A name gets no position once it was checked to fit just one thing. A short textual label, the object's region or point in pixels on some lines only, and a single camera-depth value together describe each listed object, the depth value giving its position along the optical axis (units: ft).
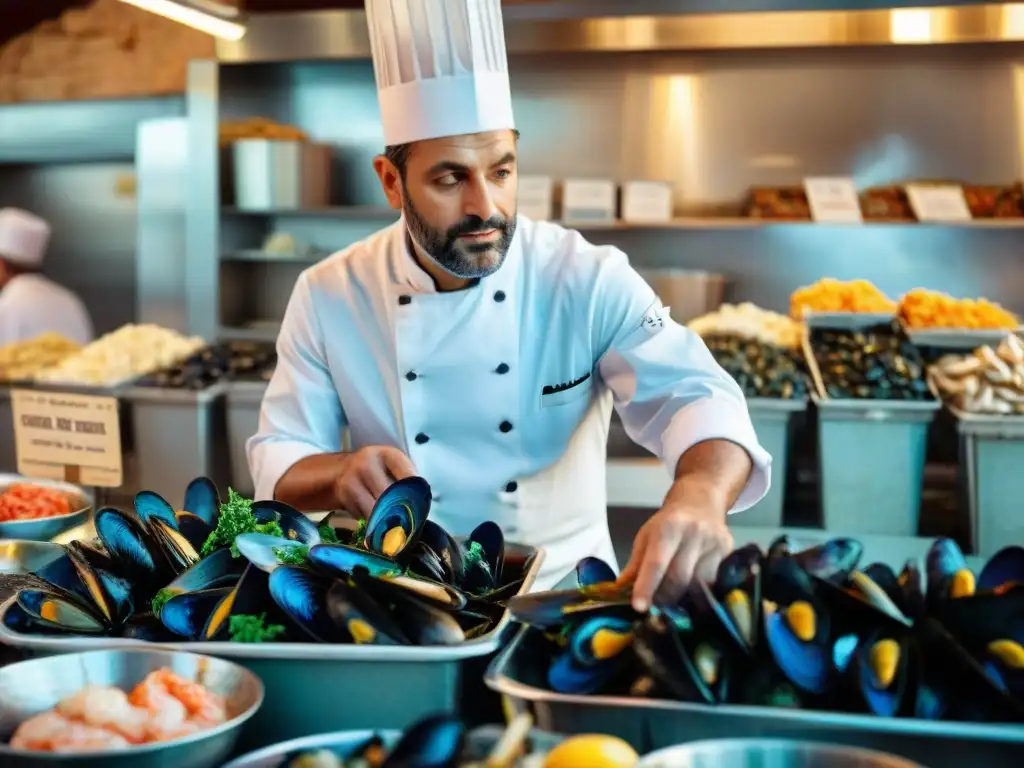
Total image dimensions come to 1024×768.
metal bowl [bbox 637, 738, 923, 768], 3.17
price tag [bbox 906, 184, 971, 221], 15.07
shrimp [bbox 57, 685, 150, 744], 3.47
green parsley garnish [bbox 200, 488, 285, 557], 4.63
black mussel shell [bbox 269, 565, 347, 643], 3.98
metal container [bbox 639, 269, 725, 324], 16.10
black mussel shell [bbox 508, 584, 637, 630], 3.90
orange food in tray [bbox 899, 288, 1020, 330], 12.67
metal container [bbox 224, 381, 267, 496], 13.35
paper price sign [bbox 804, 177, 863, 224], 15.26
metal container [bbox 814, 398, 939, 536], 11.45
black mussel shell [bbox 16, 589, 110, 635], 4.28
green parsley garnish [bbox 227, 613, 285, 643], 4.04
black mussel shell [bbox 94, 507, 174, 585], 4.63
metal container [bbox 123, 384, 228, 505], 13.20
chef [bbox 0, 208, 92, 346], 18.17
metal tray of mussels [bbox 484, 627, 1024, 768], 3.29
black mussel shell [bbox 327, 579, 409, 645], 3.88
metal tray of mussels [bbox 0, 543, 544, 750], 3.83
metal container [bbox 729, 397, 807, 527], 11.58
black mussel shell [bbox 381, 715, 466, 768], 3.06
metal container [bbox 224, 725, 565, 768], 3.24
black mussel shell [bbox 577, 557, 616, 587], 4.35
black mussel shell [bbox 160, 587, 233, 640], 4.17
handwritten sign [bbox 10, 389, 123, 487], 7.80
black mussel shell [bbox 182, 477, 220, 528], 5.33
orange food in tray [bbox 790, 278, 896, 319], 13.17
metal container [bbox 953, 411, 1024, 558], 11.10
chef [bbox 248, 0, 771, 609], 6.47
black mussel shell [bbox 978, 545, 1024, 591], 3.87
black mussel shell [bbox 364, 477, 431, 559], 4.70
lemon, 3.09
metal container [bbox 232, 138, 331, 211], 16.79
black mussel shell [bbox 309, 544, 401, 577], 4.13
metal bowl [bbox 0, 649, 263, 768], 3.71
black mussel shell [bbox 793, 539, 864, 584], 3.90
